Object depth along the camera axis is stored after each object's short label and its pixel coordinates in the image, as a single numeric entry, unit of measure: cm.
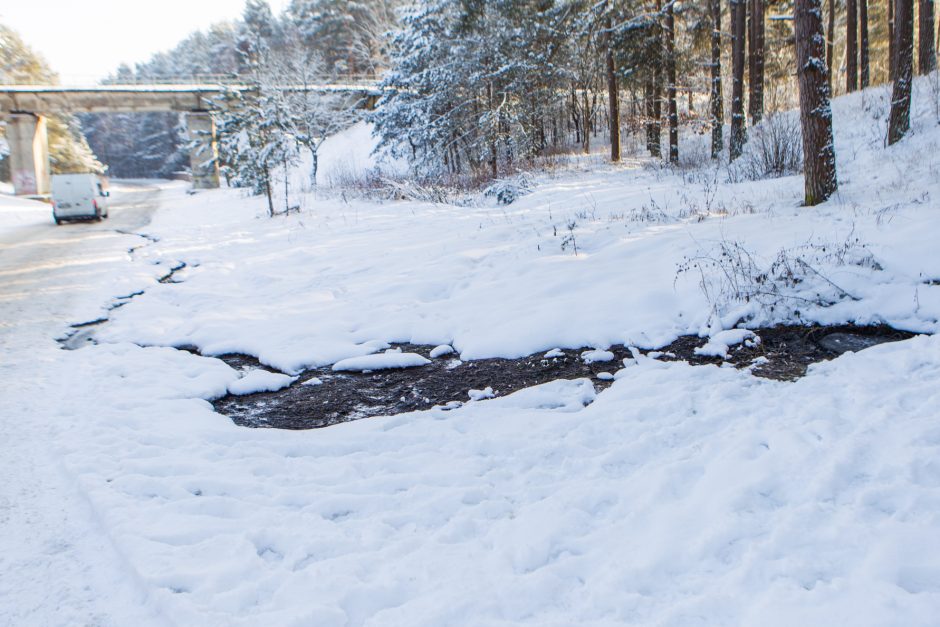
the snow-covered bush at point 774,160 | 1221
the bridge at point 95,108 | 3712
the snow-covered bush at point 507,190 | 1411
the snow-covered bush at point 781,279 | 537
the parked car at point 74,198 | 1964
